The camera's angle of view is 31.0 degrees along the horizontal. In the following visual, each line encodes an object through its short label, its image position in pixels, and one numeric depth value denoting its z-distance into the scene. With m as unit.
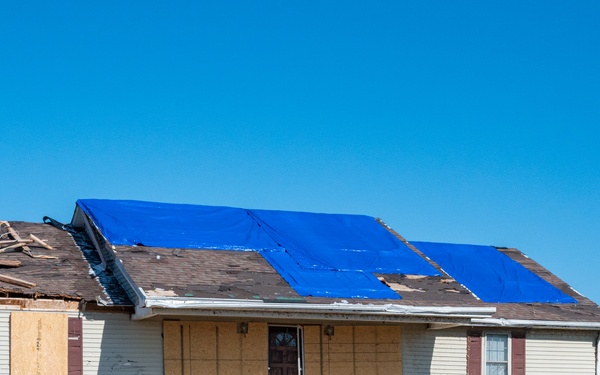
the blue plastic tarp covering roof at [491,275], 28.34
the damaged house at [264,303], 21.92
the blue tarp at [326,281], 23.44
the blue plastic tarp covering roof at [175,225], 24.52
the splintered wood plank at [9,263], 22.62
